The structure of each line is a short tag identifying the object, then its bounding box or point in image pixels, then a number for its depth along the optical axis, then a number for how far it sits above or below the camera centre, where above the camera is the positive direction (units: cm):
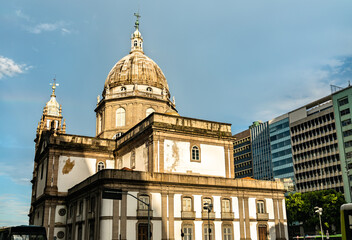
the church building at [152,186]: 4116 +483
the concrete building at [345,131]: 8781 +2133
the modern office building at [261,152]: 11475 +2197
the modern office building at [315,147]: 9294 +1918
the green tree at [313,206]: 6831 +316
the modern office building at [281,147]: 10656 +2164
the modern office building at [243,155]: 12442 +2284
